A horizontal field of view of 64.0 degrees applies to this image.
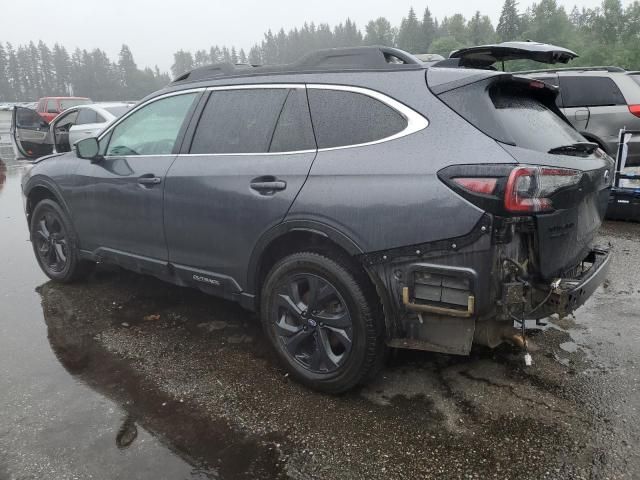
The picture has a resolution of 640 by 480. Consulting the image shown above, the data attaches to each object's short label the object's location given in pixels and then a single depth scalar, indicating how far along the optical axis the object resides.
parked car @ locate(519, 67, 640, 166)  7.38
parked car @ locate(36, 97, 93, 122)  21.19
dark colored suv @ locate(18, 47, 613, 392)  2.39
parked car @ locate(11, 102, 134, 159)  11.88
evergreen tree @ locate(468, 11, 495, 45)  121.41
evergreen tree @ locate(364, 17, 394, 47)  142.12
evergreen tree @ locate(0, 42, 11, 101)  124.81
